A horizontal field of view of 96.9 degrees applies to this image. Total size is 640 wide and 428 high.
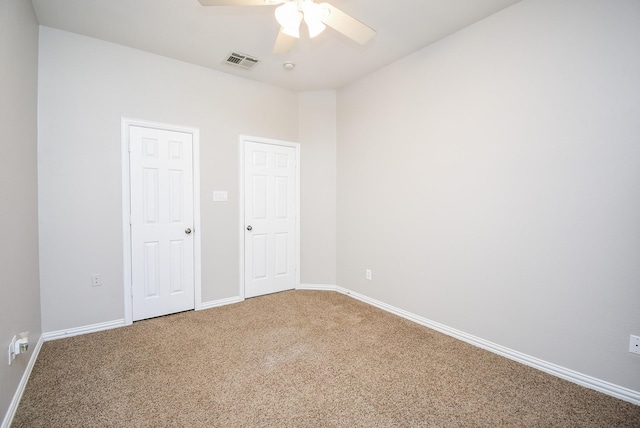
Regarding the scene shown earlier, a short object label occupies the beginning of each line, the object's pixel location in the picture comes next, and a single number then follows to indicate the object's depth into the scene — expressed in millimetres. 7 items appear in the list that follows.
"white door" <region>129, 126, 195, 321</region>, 2973
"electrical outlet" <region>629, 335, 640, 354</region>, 1759
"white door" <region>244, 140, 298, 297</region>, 3701
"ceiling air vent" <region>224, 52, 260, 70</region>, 3047
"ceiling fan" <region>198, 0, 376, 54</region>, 1720
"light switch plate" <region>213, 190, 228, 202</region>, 3426
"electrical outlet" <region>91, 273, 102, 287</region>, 2756
